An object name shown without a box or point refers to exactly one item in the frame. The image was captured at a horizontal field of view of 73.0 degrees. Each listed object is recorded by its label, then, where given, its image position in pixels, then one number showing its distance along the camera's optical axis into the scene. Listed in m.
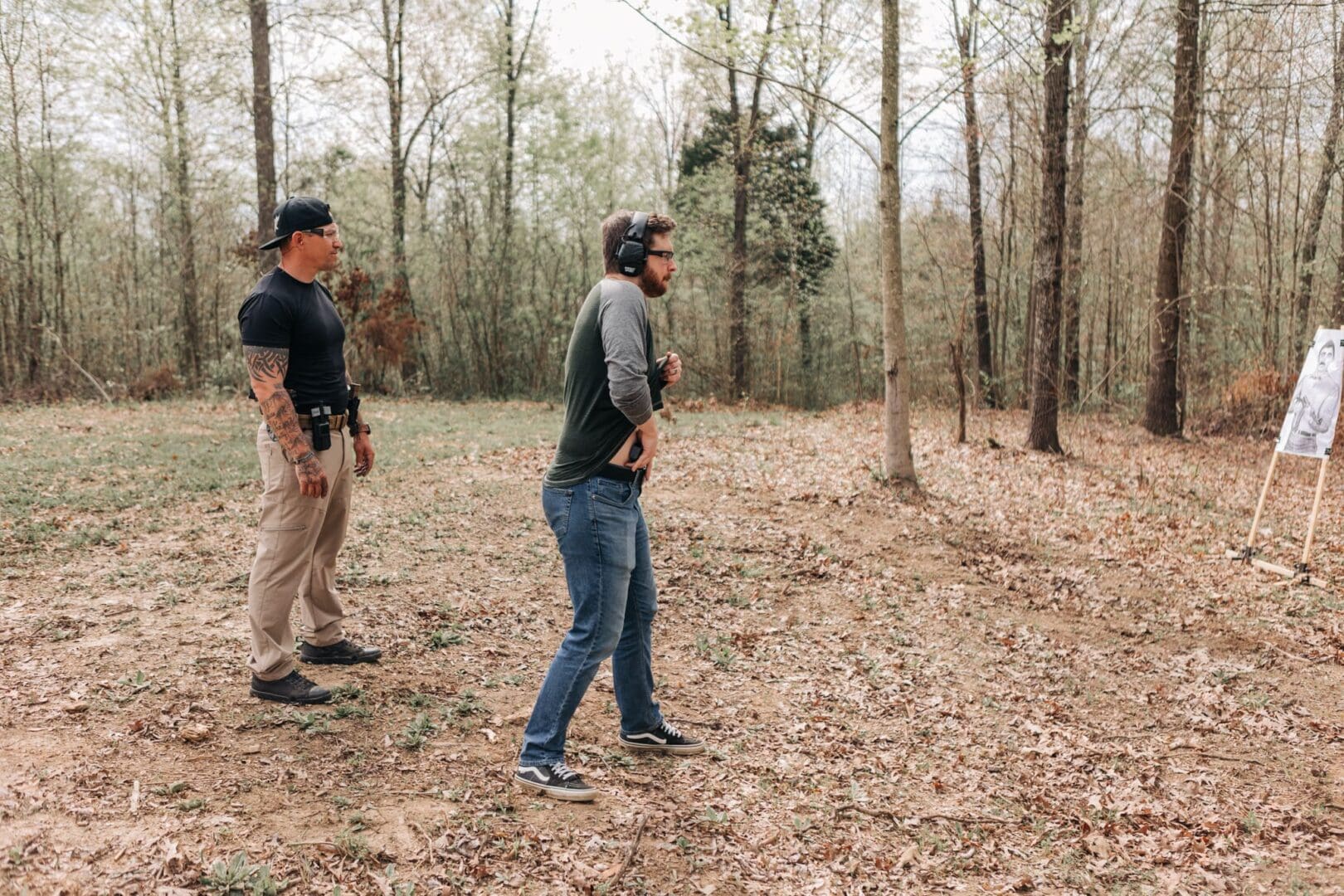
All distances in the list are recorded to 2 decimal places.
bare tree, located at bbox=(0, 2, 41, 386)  17.28
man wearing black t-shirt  3.99
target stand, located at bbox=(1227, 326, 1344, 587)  8.06
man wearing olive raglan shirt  3.49
